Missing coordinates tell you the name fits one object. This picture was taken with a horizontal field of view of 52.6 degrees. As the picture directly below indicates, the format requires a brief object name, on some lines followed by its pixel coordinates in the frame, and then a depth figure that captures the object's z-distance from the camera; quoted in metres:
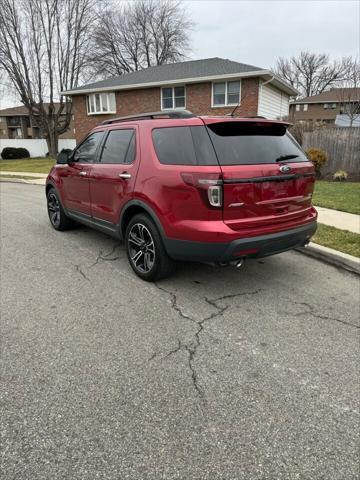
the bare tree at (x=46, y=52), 25.92
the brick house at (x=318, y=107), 47.91
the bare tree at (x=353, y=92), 31.23
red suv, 3.44
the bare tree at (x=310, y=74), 48.20
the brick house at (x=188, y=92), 19.19
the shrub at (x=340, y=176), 13.02
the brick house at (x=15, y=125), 57.06
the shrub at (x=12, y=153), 35.55
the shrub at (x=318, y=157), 13.15
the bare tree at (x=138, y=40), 38.59
